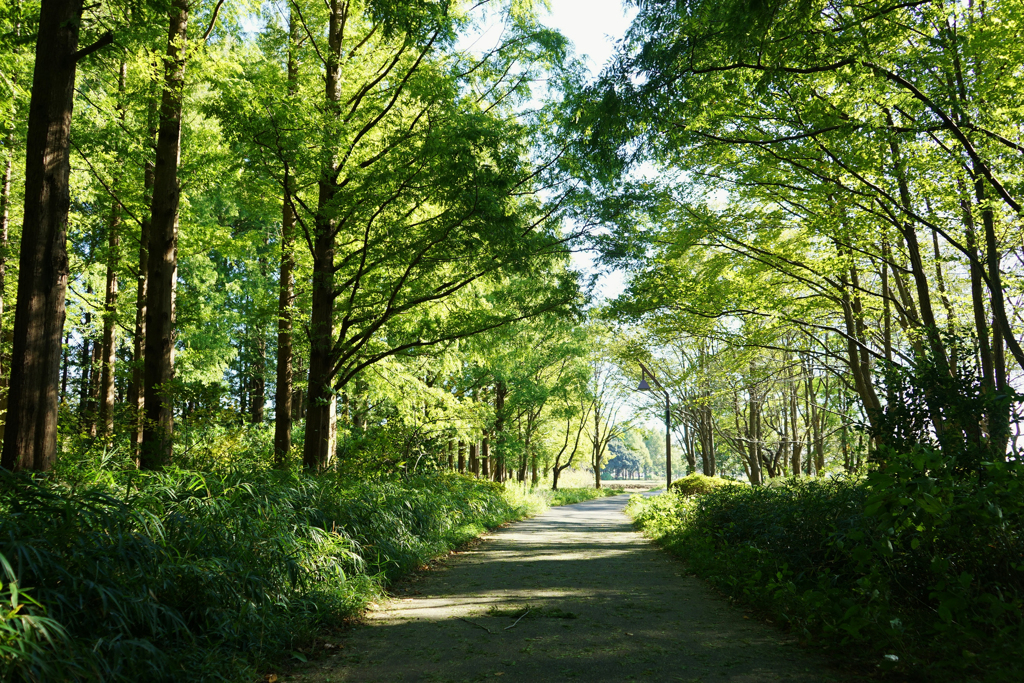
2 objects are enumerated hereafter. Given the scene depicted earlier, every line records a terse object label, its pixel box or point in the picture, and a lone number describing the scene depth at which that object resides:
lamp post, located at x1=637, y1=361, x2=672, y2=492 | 23.69
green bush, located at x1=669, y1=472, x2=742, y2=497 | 19.41
